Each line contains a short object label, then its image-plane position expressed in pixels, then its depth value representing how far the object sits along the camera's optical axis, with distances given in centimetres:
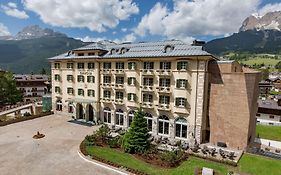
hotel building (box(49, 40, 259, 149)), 3269
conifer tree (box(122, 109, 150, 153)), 2978
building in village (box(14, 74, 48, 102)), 9438
